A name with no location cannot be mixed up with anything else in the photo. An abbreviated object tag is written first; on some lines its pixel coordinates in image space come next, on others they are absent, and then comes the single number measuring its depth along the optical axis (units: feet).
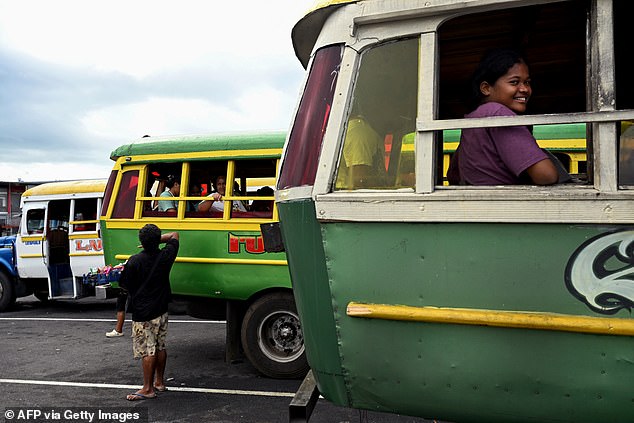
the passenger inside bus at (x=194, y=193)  19.97
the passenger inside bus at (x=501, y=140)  6.38
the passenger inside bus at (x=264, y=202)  18.85
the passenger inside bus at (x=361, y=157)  6.89
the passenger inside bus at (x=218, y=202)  19.22
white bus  31.65
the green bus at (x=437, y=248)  5.82
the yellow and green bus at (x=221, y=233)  18.54
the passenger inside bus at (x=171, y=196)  20.24
